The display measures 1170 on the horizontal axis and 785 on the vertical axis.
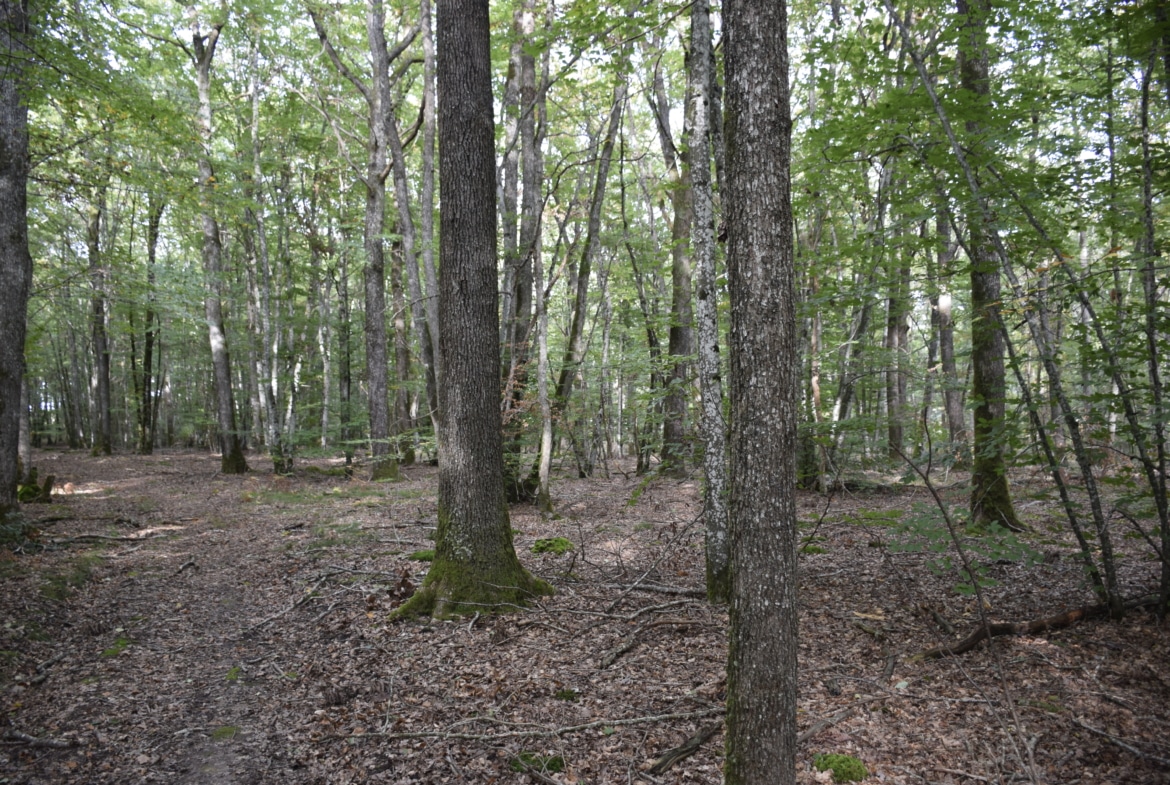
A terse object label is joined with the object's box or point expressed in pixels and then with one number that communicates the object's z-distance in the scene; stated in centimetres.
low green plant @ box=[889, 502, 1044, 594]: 424
